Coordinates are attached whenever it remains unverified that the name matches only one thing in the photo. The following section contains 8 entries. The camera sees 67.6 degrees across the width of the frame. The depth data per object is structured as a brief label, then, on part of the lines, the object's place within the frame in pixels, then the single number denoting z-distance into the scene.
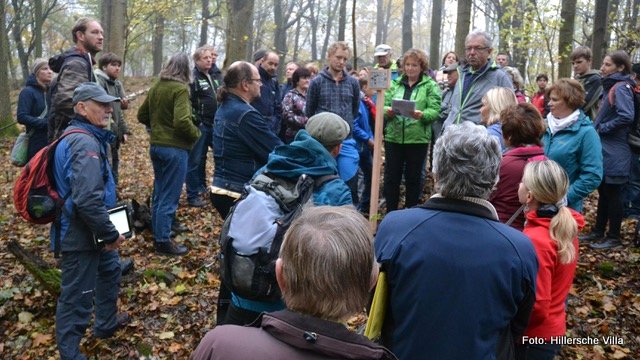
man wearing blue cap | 3.29
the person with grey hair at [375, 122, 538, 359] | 1.85
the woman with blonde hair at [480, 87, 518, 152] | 3.84
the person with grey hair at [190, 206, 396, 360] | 1.28
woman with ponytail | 2.42
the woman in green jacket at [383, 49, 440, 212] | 5.91
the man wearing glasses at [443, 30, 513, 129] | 5.07
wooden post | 5.12
